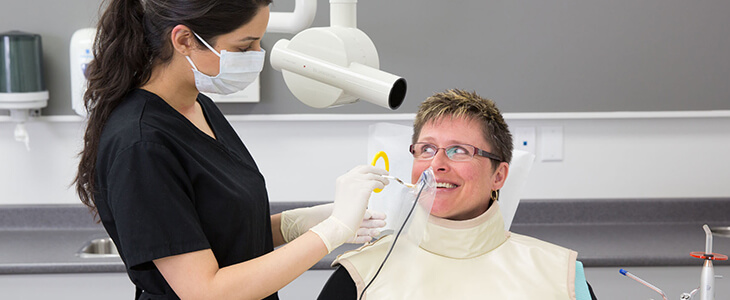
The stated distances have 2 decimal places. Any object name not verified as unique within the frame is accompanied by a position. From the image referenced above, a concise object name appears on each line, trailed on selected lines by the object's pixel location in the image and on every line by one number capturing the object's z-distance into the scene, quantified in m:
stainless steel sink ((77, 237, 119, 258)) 2.29
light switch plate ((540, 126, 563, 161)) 2.57
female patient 1.54
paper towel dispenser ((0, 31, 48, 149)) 2.29
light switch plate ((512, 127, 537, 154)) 2.55
